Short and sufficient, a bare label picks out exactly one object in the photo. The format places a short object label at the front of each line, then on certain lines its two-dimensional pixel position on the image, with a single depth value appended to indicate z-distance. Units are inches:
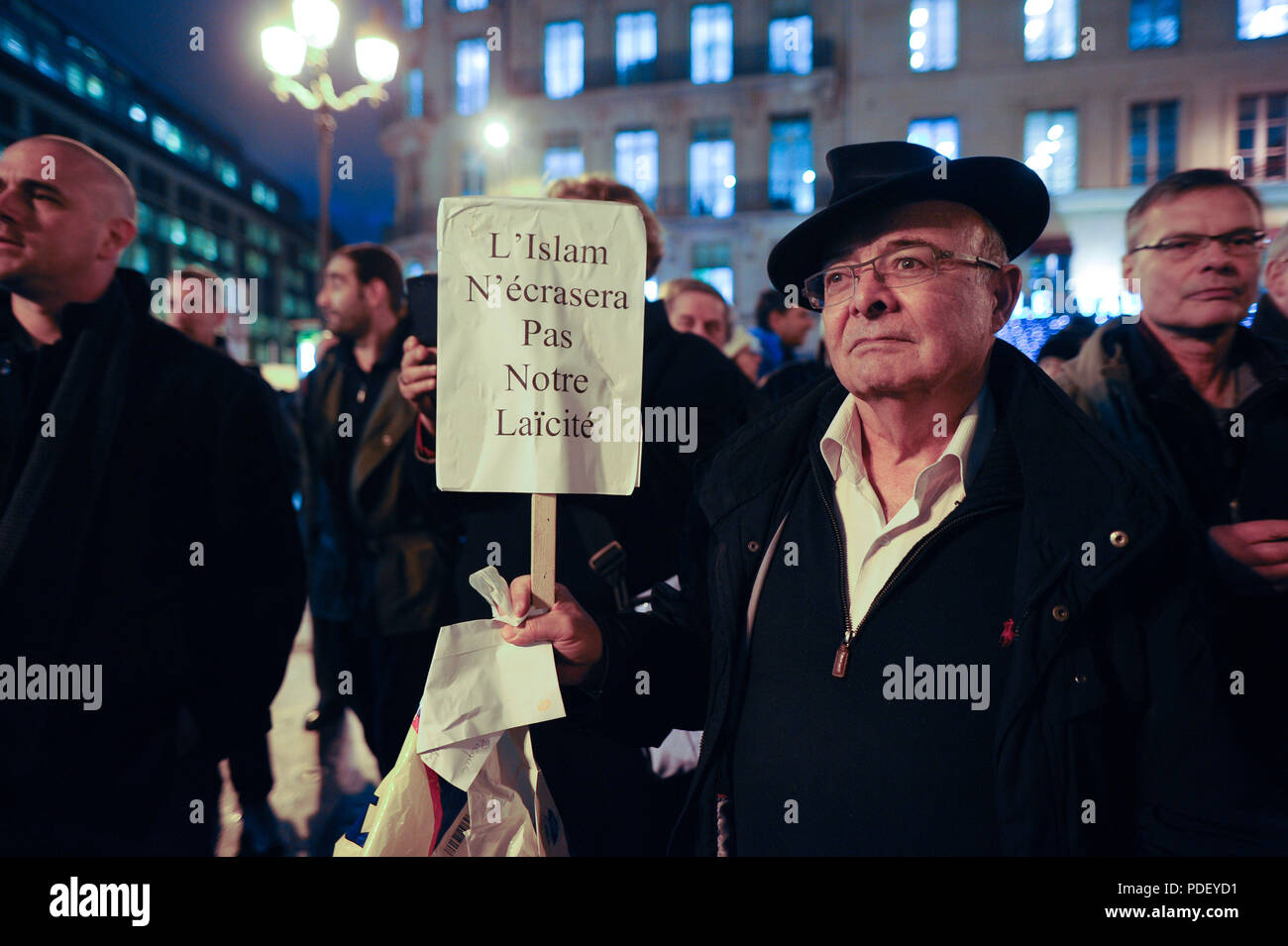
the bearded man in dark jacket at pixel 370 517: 126.6
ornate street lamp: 258.1
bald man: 77.9
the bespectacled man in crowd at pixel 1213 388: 81.0
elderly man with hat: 52.6
